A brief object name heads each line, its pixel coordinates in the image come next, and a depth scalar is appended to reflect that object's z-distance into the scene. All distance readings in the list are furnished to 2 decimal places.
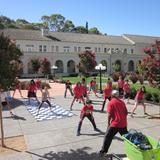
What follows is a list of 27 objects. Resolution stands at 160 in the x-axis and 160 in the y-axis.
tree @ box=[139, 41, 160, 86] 8.39
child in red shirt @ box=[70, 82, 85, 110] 10.15
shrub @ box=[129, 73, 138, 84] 22.35
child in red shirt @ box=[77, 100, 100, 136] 6.76
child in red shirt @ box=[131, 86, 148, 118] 8.99
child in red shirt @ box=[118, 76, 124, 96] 12.82
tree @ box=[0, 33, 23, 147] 5.87
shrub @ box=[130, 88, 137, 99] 13.19
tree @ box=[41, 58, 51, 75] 27.28
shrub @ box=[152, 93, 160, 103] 11.86
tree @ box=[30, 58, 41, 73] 29.13
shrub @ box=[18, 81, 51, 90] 18.22
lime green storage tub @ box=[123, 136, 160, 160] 3.57
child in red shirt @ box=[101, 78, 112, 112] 9.96
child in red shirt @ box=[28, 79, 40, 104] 11.39
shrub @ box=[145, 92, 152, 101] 12.34
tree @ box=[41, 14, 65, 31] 57.92
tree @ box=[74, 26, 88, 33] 58.17
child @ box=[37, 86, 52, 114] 9.57
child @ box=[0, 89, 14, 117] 10.41
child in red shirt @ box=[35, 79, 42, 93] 13.68
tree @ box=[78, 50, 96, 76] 17.50
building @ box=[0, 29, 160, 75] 35.69
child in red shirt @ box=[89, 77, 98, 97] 14.15
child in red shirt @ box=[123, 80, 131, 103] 12.17
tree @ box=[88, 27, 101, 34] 59.82
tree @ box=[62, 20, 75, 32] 59.03
